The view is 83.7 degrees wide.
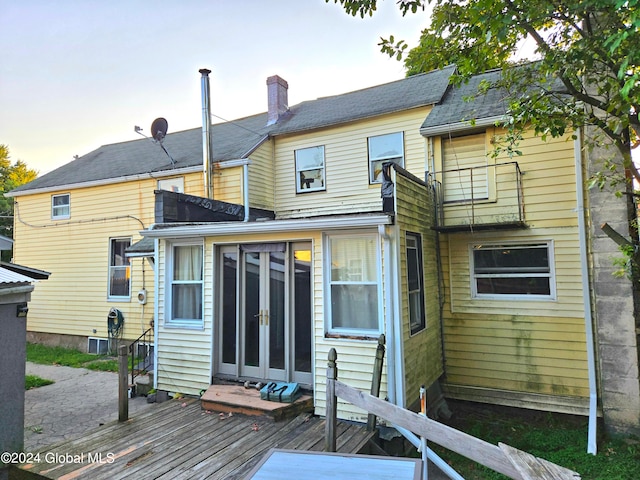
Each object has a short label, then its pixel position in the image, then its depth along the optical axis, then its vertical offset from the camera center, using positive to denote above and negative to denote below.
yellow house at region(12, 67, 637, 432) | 5.42 -0.02
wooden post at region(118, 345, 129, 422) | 5.07 -1.68
